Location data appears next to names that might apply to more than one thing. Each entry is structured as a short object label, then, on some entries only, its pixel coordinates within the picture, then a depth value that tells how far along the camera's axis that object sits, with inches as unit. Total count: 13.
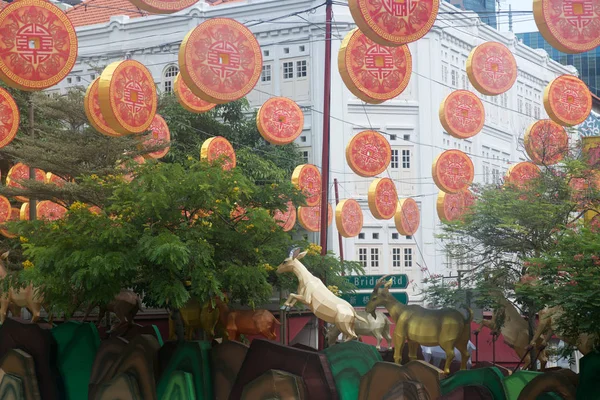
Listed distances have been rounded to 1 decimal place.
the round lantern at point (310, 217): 1130.0
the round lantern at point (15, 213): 1315.8
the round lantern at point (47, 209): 1186.6
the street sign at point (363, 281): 933.8
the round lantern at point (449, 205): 1087.0
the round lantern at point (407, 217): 1210.6
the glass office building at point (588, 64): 3700.8
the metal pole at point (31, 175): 1128.7
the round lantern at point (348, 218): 1163.5
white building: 1550.2
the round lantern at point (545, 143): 893.8
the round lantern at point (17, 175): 1161.5
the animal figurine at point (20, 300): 871.7
